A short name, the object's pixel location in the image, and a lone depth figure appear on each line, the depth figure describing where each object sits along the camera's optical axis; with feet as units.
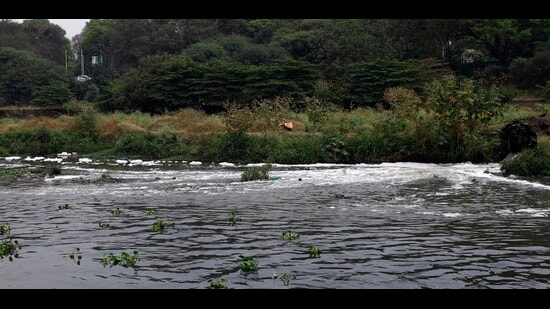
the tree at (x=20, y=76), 211.00
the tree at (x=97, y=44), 285.25
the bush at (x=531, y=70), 152.87
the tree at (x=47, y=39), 313.96
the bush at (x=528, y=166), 71.77
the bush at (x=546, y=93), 121.00
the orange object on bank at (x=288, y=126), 103.96
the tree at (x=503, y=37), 163.73
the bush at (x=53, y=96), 168.96
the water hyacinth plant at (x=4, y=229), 41.96
